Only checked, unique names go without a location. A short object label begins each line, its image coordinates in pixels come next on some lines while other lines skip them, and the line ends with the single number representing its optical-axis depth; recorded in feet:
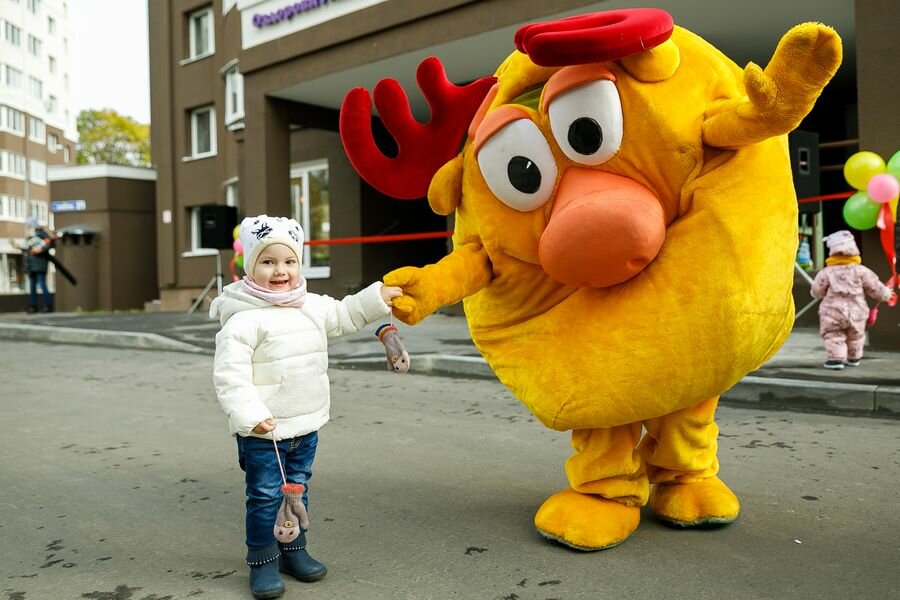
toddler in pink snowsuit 23.75
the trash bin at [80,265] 83.10
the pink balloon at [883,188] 24.53
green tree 161.38
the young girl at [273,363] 9.19
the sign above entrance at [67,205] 83.92
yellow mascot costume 8.80
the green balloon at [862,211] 25.59
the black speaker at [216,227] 58.23
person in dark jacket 64.75
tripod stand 61.04
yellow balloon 25.22
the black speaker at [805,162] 23.25
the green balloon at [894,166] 24.77
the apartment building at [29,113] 171.01
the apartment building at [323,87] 34.32
